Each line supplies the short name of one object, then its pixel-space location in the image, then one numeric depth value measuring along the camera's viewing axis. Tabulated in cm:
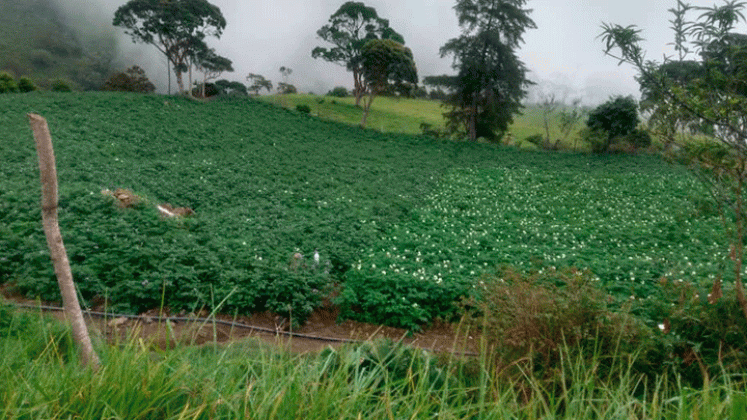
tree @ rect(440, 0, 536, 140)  3250
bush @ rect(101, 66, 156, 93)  3650
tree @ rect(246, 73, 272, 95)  4754
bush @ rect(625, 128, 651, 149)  2980
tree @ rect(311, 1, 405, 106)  3812
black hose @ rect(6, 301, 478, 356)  599
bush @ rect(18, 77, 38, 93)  3127
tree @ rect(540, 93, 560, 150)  3662
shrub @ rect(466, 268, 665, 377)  355
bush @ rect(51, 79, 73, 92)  3312
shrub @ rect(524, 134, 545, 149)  3434
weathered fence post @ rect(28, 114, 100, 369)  254
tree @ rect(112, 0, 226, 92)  3334
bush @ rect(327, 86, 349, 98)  5041
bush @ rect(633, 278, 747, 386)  362
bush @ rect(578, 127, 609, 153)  2995
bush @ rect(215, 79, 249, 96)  4177
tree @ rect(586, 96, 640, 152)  2983
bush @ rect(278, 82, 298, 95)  4973
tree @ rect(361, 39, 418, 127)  3209
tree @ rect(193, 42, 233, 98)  3641
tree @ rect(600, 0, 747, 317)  338
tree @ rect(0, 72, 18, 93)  3012
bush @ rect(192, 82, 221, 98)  4191
